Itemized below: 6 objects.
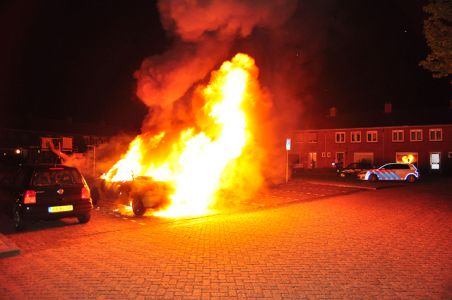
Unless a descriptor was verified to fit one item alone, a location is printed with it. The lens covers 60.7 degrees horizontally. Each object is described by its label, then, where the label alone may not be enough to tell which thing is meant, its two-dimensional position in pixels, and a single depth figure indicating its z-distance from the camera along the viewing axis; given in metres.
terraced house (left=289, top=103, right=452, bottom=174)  40.93
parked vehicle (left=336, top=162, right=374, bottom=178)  32.31
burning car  11.86
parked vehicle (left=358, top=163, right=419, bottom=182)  28.53
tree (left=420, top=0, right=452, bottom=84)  13.41
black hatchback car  9.54
